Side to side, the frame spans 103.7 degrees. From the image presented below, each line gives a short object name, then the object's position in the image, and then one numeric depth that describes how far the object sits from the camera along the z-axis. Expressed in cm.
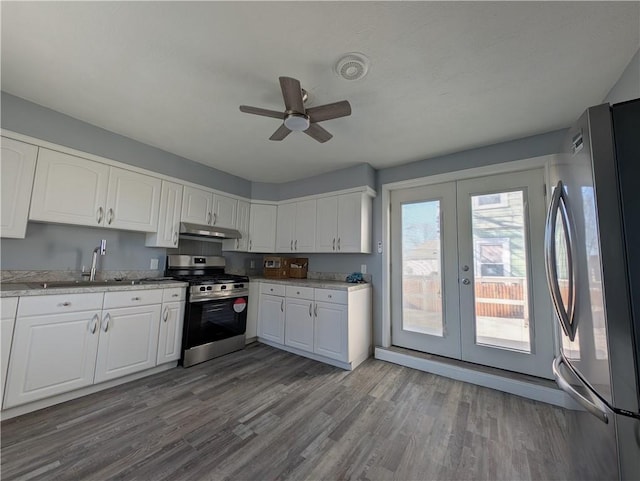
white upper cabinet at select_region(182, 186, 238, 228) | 325
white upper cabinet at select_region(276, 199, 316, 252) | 374
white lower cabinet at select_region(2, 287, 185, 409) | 186
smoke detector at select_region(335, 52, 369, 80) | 160
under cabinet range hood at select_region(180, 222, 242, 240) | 313
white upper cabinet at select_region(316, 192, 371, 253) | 328
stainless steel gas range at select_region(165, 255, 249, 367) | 282
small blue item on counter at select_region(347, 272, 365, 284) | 334
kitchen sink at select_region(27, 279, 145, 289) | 210
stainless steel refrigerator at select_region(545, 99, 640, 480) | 83
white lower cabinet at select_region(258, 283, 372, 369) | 289
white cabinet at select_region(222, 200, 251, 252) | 384
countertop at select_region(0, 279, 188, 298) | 185
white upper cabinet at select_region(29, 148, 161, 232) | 221
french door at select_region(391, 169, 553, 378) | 250
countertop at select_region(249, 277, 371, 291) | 296
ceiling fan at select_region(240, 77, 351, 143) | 163
